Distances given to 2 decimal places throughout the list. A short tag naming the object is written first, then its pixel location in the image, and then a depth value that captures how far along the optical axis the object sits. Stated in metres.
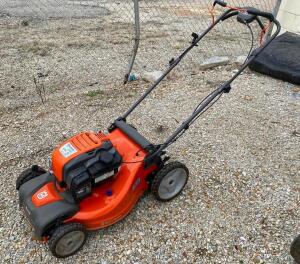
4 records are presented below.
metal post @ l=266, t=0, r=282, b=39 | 4.52
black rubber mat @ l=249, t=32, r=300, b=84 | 3.97
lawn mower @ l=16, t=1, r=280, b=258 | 1.88
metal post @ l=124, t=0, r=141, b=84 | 3.45
